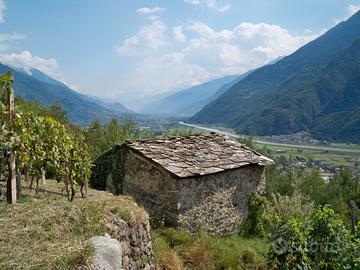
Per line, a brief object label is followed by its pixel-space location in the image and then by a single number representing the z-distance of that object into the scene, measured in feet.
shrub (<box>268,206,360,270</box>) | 26.08
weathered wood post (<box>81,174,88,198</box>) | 35.53
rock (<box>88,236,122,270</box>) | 16.76
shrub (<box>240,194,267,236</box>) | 52.74
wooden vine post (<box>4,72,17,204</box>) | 26.12
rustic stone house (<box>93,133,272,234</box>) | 44.21
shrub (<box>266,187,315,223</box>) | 50.16
